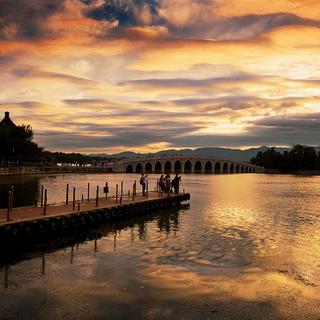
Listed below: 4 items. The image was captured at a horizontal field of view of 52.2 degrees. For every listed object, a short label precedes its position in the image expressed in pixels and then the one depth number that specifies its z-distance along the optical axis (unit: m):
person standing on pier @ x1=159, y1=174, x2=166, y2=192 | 41.87
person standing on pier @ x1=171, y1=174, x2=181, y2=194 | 43.58
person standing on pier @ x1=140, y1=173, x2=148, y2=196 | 38.17
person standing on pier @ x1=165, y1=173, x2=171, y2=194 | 41.24
